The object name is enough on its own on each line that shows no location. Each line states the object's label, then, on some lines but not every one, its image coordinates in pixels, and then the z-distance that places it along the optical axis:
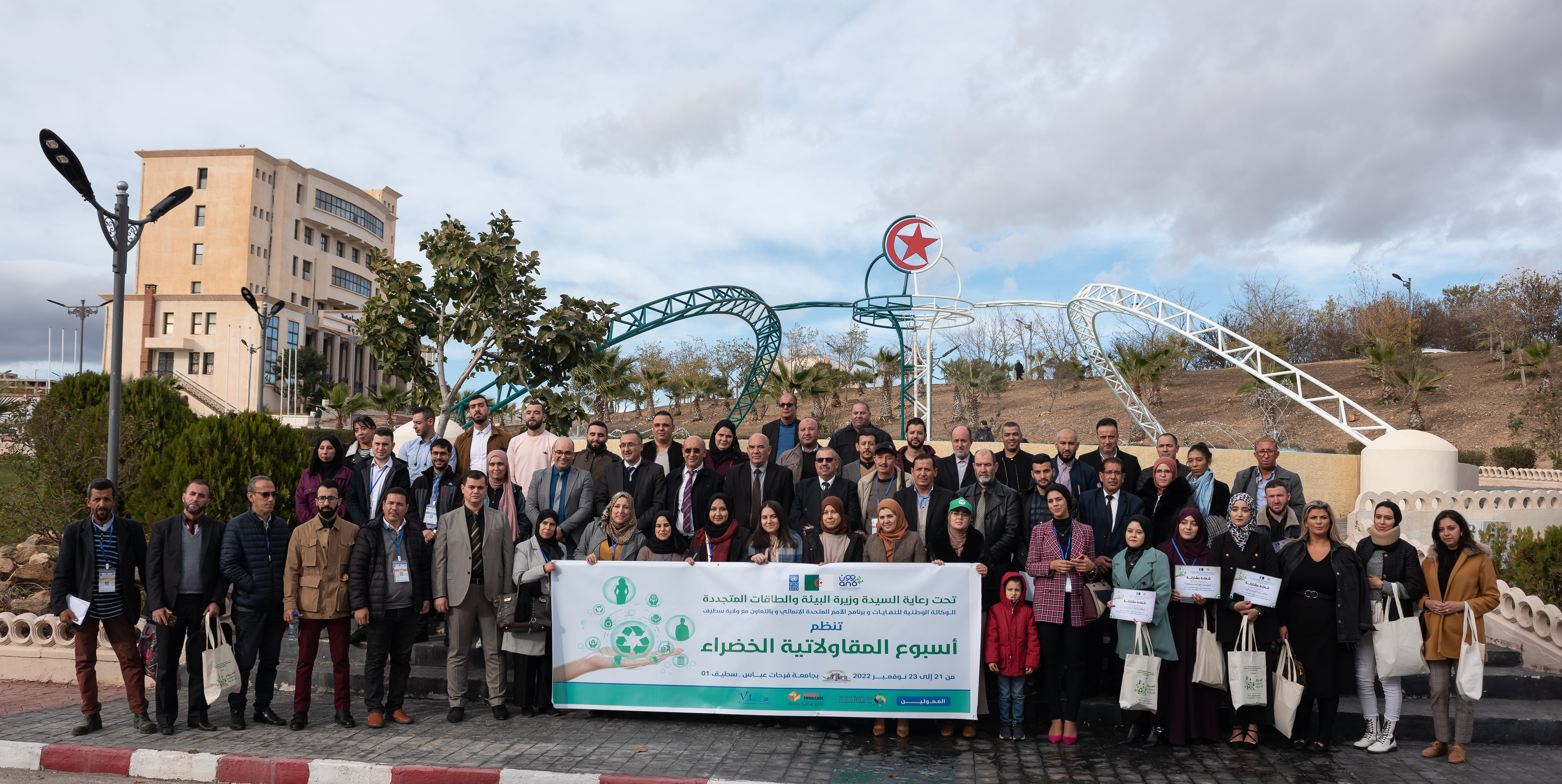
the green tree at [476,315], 13.91
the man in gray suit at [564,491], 7.88
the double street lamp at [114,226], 9.25
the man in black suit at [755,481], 7.97
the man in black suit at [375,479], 8.06
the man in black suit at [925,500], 7.12
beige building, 63.22
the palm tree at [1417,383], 35.31
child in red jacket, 6.55
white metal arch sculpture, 23.00
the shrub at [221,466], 11.04
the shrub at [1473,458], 30.83
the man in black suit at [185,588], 6.74
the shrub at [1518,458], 29.55
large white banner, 6.70
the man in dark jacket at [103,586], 6.68
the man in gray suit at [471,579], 7.15
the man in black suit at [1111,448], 8.05
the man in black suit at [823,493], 7.52
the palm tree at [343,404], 45.47
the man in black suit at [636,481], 8.00
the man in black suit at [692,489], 7.96
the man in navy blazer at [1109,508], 7.05
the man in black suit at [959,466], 8.27
